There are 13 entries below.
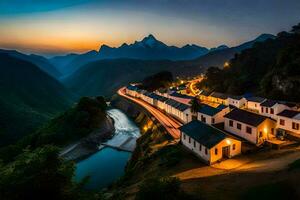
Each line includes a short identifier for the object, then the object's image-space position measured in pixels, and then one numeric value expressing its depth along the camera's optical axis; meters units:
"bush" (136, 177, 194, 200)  15.69
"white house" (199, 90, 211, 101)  91.34
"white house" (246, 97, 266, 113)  62.42
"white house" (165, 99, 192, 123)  64.50
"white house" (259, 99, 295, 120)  51.31
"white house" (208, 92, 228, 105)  80.71
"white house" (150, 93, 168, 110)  88.97
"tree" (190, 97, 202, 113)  59.88
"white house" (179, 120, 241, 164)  35.41
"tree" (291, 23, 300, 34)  97.06
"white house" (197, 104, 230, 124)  53.12
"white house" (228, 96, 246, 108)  70.81
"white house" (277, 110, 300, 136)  43.21
